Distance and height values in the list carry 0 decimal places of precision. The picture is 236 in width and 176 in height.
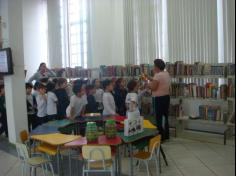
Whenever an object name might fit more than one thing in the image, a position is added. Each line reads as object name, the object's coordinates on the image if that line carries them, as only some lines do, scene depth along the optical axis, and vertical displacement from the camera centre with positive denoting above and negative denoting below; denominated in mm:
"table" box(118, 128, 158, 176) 3696 -827
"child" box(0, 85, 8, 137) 7438 -887
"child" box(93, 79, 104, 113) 7323 -502
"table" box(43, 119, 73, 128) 4858 -808
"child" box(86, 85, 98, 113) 6492 -592
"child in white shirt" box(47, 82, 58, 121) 6379 -605
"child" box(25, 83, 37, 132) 7000 -749
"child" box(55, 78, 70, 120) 6637 -535
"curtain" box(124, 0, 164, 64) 7707 +1181
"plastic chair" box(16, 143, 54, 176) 3789 -1128
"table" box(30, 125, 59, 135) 4400 -834
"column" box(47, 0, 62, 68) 10180 +1481
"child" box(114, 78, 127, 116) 7074 -582
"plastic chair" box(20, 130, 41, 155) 4302 -937
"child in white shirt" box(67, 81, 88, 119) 5352 -522
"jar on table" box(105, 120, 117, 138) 3828 -712
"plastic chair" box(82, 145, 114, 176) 3416 -913
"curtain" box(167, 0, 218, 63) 6539 +992
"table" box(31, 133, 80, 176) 3740 -841
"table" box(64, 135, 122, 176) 3619 -844
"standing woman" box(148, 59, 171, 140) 5902 -359
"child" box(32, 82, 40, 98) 7188 -356
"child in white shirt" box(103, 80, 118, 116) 5852 -591
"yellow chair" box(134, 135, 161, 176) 3781 -1072
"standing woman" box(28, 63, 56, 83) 8653 +72
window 9398 +1445
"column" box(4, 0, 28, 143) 6254 -85
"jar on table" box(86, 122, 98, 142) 3697 -719
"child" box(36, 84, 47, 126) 6504 -591
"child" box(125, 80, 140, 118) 5913 -387
